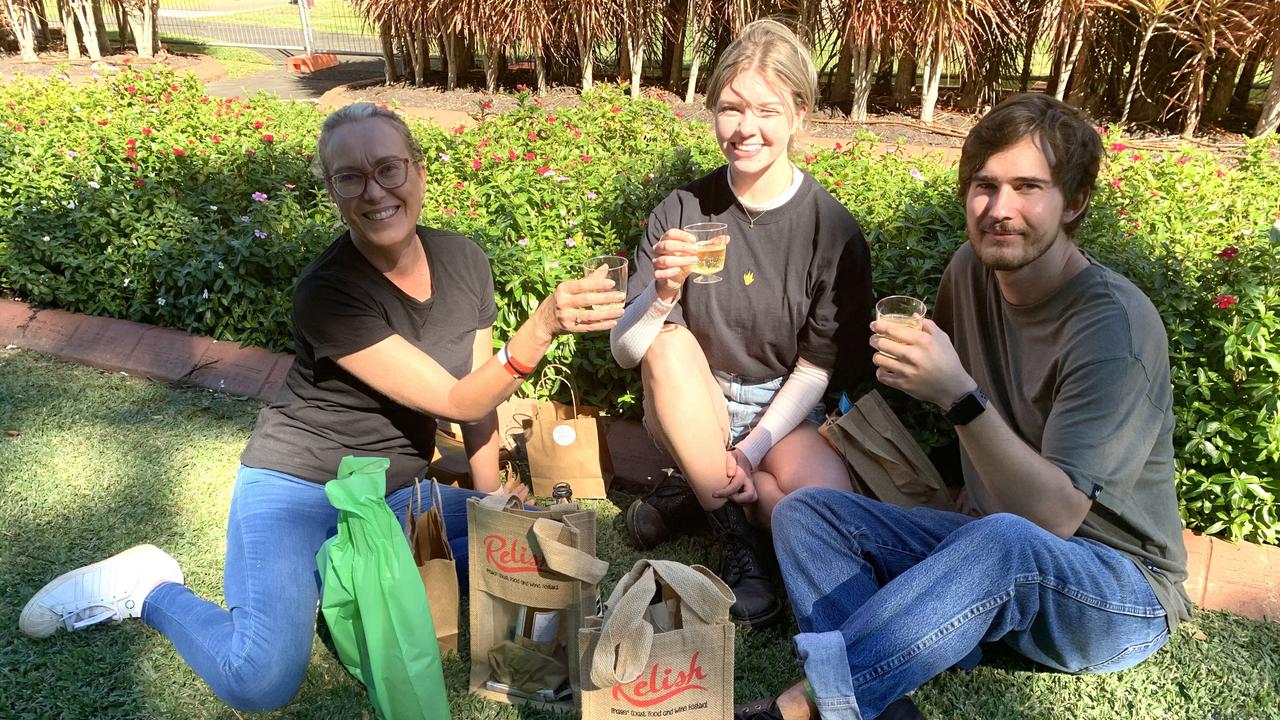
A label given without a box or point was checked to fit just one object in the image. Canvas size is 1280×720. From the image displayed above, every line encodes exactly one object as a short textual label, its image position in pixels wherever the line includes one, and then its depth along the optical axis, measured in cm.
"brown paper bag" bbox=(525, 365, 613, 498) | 323
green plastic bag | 221
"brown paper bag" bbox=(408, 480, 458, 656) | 250
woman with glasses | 240
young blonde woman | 280
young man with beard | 205
